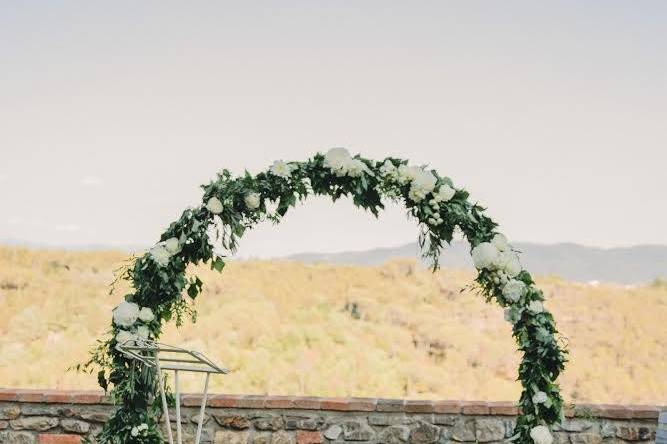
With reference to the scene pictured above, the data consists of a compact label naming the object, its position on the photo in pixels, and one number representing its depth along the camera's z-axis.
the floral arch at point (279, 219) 4.16
